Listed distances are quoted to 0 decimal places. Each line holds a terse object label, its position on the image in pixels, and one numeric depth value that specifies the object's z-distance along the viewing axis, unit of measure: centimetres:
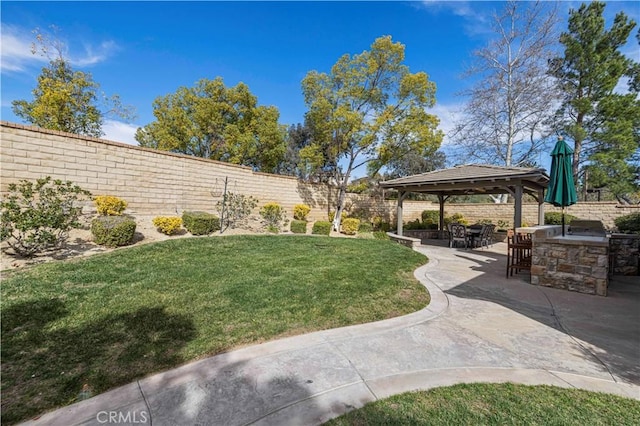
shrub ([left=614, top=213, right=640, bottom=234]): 1108
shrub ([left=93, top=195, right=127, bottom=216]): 748
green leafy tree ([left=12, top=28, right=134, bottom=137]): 1301
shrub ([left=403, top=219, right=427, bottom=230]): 1550
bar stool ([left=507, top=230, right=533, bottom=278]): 607
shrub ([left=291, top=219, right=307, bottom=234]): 1209
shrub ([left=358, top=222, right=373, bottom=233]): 1401
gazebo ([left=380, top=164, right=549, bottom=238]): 836
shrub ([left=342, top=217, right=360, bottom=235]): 1356
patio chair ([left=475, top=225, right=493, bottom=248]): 1023
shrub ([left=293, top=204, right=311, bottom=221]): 1391
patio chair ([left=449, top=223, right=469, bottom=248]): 1035
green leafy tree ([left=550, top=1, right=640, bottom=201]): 1431
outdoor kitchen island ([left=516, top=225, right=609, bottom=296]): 476
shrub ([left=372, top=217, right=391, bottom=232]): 1562
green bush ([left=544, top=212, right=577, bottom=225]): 1338
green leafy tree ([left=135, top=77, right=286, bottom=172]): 1855
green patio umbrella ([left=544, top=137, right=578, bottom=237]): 568
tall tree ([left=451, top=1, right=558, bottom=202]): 1555
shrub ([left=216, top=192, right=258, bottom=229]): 1076
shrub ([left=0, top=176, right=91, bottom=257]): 496
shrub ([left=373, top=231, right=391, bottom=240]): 1193
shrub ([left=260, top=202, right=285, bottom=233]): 1202
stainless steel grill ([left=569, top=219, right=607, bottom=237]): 767
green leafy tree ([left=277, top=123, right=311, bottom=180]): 2586
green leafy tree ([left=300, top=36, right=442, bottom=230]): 1317
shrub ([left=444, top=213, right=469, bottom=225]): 1650
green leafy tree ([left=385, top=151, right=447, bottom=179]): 2789
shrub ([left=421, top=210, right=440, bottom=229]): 1774
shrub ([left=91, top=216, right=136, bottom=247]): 630
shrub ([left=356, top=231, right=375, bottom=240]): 1251
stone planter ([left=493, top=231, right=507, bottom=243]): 1298
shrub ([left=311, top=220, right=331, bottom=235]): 1243
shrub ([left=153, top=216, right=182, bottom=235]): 793
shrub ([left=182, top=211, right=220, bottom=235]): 854
